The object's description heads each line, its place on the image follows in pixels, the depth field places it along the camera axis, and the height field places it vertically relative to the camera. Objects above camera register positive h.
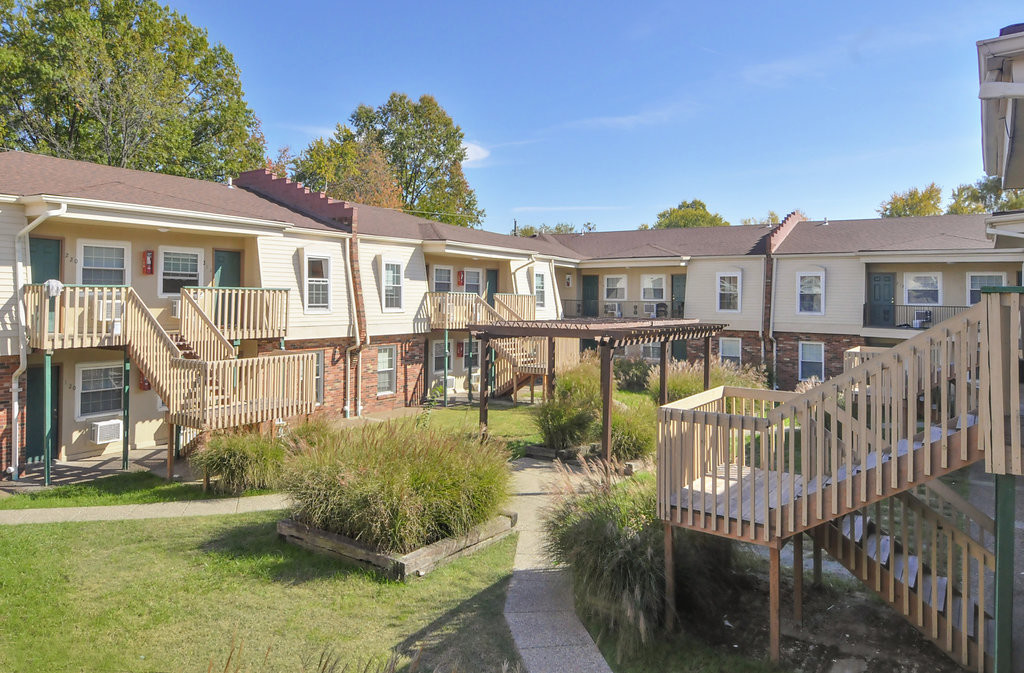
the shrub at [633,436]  12.00 -1.86
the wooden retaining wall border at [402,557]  6.93 -2.51
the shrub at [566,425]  12.90 -1.78
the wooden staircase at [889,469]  4.51 -1.12
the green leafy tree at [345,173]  38.34 +10.42
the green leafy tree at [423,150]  44.44 +13.74
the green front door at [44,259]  11.71 +1.48
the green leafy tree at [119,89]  23.77 +10.17
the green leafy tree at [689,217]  56.81 +11.66
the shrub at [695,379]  15.30 -1.00
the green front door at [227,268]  14.91 +1.70
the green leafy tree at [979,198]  42.81 +10.23
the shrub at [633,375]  21.38 -1.21
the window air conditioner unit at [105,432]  12.50 -1.93
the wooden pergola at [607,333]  10.93 +0.13
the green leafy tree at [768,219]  53.47 +11.21
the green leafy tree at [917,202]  43.38 +10.03
